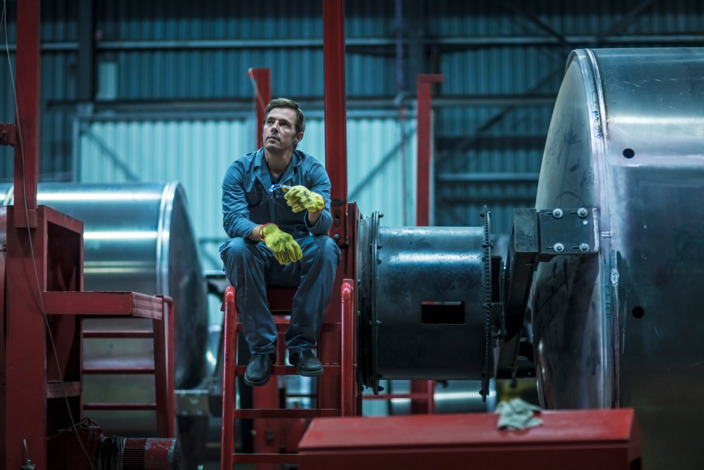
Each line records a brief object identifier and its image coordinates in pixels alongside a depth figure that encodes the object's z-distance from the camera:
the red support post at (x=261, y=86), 8.55
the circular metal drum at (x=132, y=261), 8.15
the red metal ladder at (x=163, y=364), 6.39
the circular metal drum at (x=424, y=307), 5.62
